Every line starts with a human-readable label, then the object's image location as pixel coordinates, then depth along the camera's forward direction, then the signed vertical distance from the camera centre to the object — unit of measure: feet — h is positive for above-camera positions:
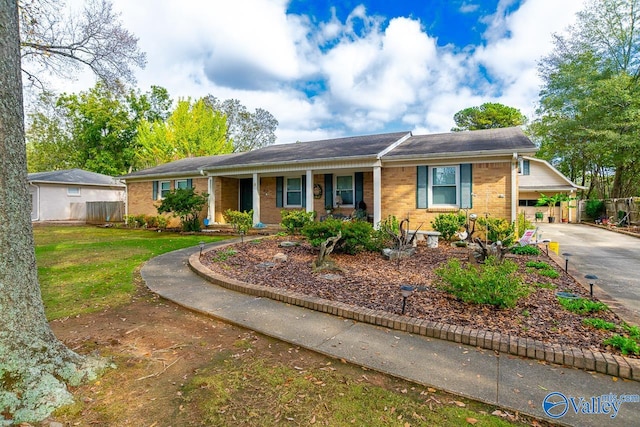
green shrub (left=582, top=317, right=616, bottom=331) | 11.86 -4.23
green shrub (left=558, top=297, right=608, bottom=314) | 13.78 -4.11
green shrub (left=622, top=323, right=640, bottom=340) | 10.93 -4.18
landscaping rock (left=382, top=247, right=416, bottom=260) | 25.03 -3.26
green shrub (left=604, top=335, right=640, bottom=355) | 10.03 -4.27
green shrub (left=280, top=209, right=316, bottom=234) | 35.47 -0.81
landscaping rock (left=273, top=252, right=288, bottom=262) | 24.91 -3.57
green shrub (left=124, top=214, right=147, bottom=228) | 56.54 -1.47
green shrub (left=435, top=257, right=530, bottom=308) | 13.70 -3.25
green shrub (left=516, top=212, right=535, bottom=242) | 34.16 -1.36
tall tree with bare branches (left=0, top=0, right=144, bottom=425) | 7.50 -2.03
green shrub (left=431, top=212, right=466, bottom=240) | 32.82 -1.17
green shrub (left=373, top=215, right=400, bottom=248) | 27.12 -2.12
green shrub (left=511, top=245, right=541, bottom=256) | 27.91 -3.33
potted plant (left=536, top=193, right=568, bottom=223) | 71.41 +2.67
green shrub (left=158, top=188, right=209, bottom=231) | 46.55 +1.28
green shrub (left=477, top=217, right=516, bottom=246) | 30.60 -1.50
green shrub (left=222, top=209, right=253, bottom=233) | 41.47 -0.83
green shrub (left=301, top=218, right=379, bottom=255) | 25.12 -1.67
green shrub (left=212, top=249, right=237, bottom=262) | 25.00 -3.50
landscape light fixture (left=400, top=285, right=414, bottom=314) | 13.04 -3.22
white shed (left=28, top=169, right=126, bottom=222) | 75.61 +5.02
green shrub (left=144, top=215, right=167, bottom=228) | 53.86 -1.46
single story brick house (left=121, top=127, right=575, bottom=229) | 33.96 +4.99
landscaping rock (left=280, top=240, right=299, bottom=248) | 30.63 -3.04
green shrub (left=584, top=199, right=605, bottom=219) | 70.78 +0.85
